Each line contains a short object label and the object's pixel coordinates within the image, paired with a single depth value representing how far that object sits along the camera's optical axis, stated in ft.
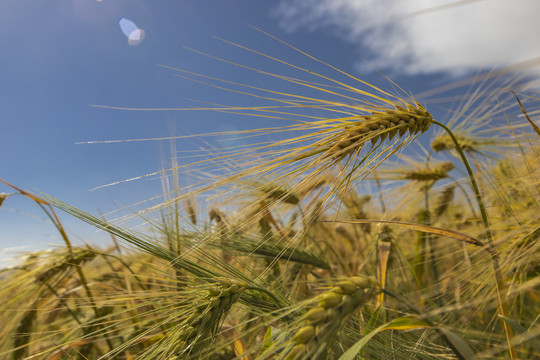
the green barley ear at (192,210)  1.59
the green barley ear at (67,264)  1.29
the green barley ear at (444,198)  1.90
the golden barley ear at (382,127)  0.77
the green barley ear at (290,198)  1.50
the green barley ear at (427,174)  1.79
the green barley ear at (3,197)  1.27
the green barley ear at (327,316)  0.51
